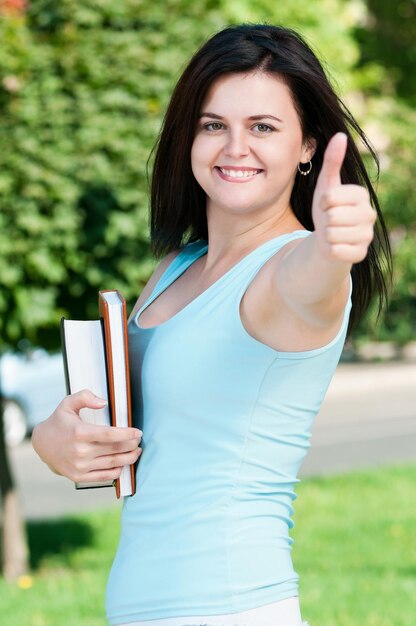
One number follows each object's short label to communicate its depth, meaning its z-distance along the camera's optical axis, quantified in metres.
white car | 15.53
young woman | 3.15
